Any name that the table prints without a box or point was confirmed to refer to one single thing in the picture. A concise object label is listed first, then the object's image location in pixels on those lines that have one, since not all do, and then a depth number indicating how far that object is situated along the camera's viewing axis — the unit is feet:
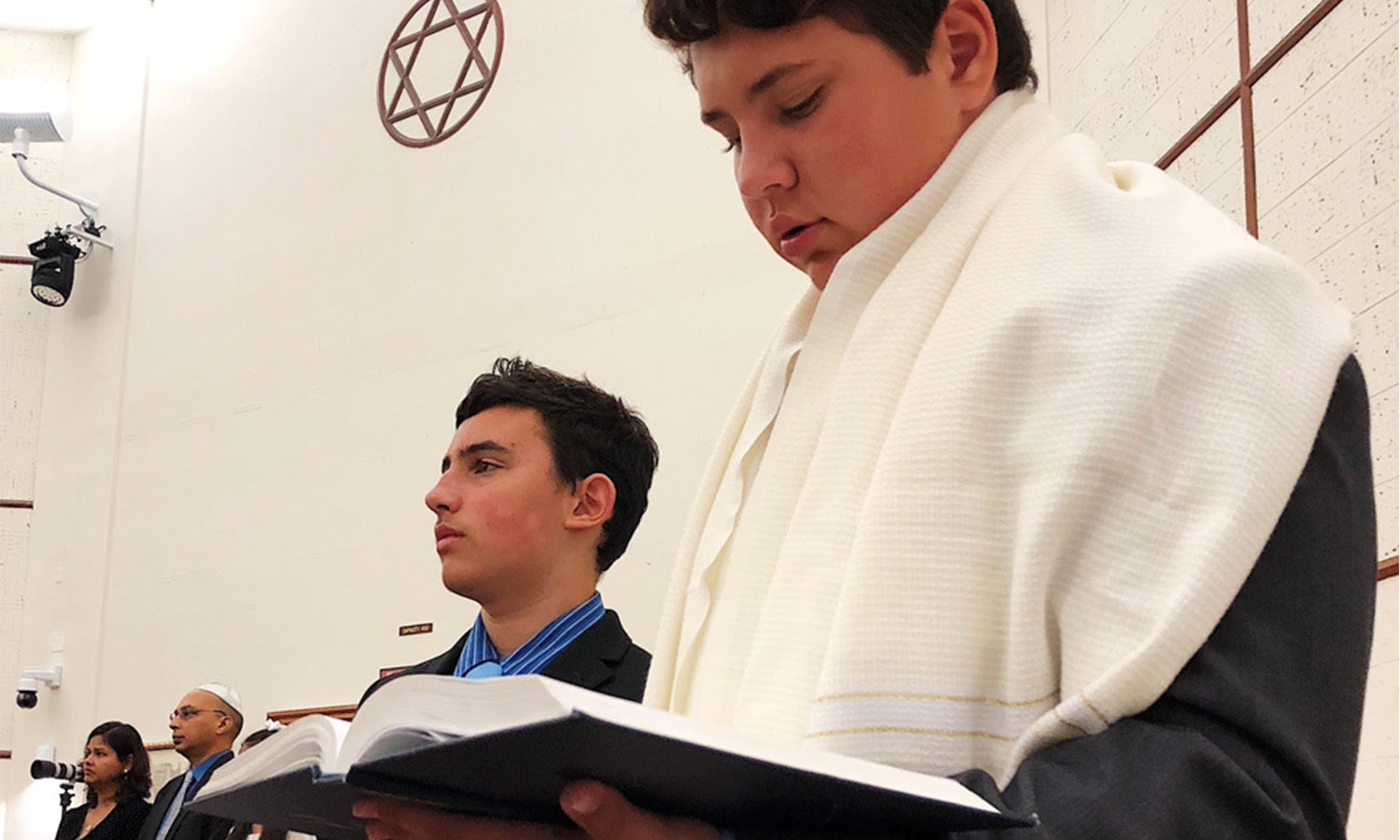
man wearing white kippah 19.97
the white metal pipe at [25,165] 31.19
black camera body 25.57
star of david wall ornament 25.59
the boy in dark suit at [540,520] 9.03
